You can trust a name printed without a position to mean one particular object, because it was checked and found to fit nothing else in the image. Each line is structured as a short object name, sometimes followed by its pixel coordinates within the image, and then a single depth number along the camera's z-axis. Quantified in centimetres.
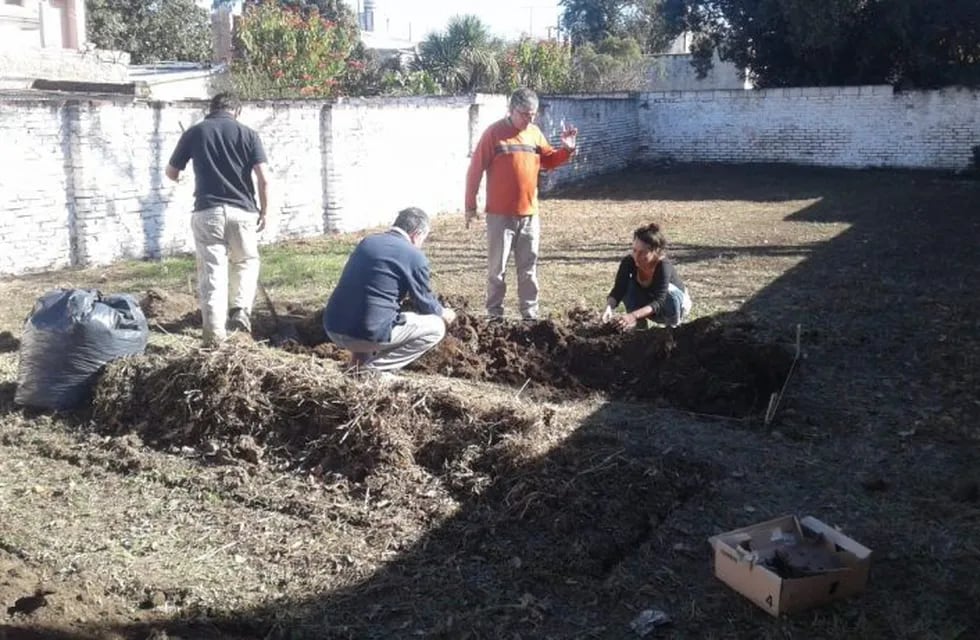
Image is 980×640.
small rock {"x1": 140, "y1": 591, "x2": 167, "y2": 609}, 381
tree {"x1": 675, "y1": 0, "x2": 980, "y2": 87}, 2289
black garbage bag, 589
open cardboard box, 381
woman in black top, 696
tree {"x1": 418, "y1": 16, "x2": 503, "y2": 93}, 2909
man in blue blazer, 593
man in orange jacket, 773
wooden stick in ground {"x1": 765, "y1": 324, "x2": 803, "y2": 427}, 591
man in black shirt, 714
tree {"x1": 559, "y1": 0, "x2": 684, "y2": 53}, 4356
